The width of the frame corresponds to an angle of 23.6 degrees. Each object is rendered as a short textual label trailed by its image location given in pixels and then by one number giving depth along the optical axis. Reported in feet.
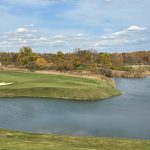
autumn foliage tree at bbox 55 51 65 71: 419.13
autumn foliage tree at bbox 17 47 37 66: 484.74
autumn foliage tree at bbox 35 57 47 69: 434.30
